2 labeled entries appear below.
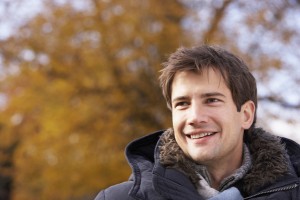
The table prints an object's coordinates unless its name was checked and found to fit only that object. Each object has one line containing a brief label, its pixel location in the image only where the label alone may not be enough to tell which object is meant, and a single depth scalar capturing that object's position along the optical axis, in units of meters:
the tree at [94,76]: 9.67
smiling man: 2.42
